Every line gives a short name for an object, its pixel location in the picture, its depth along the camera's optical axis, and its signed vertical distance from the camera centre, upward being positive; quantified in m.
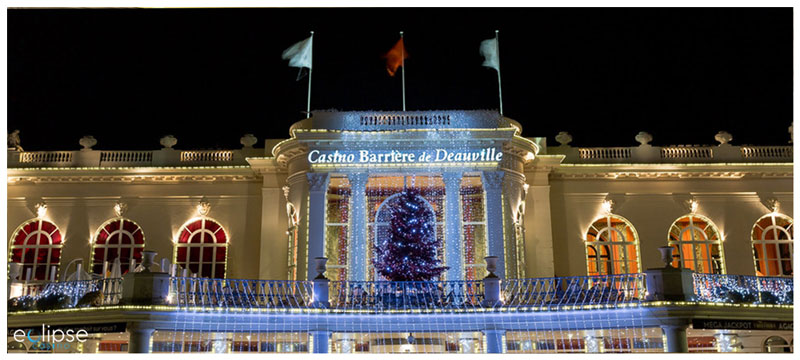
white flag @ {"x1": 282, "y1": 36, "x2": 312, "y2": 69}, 28.09 +9.45
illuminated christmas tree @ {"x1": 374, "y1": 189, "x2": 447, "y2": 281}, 22.75 +2.40
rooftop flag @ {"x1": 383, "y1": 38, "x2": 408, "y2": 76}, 28.05 +9.32
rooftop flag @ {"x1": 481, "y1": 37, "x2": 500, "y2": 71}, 28.09 +9.42
